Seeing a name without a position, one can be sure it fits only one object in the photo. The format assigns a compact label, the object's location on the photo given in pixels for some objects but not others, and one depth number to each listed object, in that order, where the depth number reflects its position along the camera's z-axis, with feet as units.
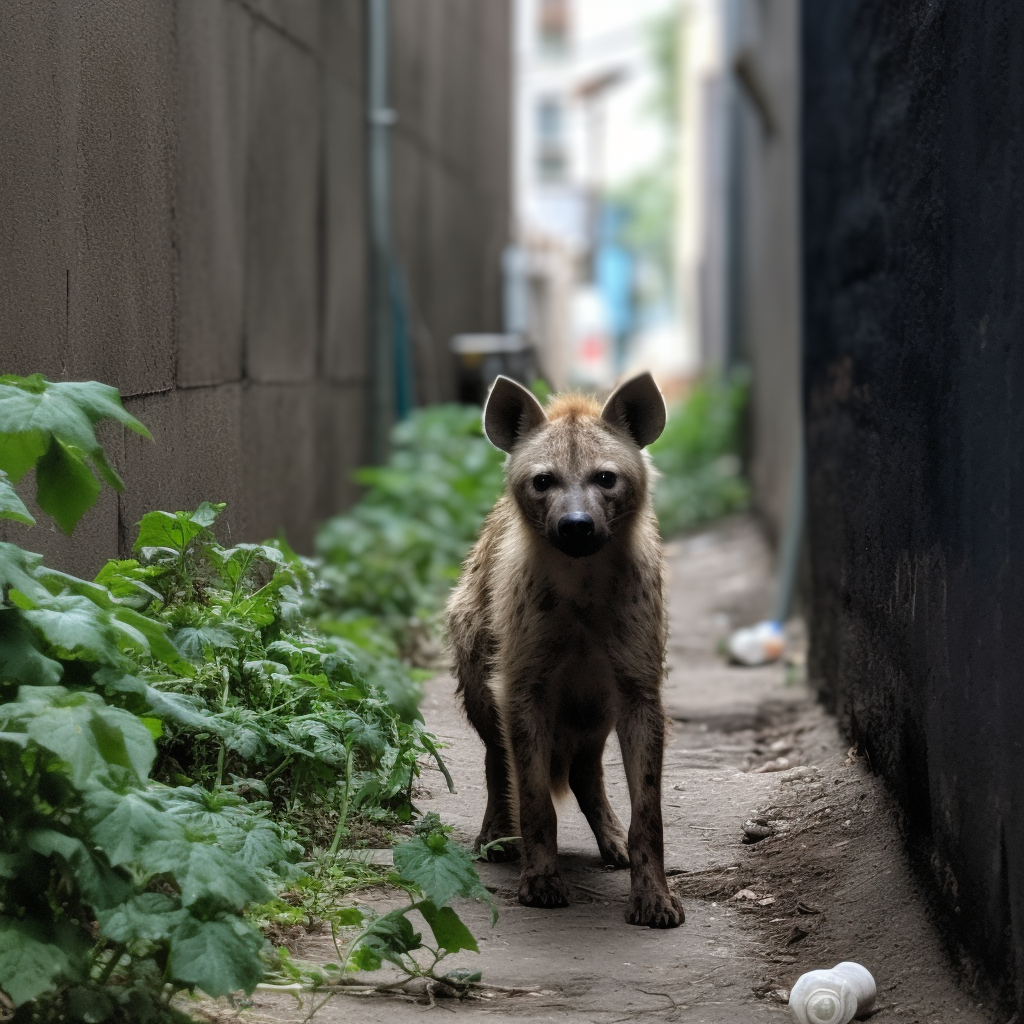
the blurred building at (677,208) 37.88
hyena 13.58
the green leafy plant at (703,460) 46.78
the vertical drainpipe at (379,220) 32.19
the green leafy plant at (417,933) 10.87
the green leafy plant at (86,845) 9.04
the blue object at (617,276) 182.50
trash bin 44.39
